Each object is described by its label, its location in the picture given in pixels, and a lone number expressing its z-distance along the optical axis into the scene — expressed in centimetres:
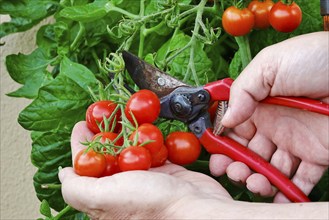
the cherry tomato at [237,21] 80
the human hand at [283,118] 70
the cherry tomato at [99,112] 73
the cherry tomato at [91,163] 68
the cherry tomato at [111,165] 69
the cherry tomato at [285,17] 79
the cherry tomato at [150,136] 70
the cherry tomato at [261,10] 82
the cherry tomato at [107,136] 70
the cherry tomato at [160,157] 71
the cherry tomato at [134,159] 67
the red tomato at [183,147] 73
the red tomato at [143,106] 71
